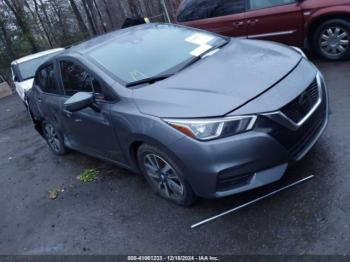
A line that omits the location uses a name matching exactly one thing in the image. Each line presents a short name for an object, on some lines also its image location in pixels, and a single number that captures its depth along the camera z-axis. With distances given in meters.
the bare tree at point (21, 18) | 19.66
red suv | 6.73
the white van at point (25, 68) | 10.45
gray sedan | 3.39
